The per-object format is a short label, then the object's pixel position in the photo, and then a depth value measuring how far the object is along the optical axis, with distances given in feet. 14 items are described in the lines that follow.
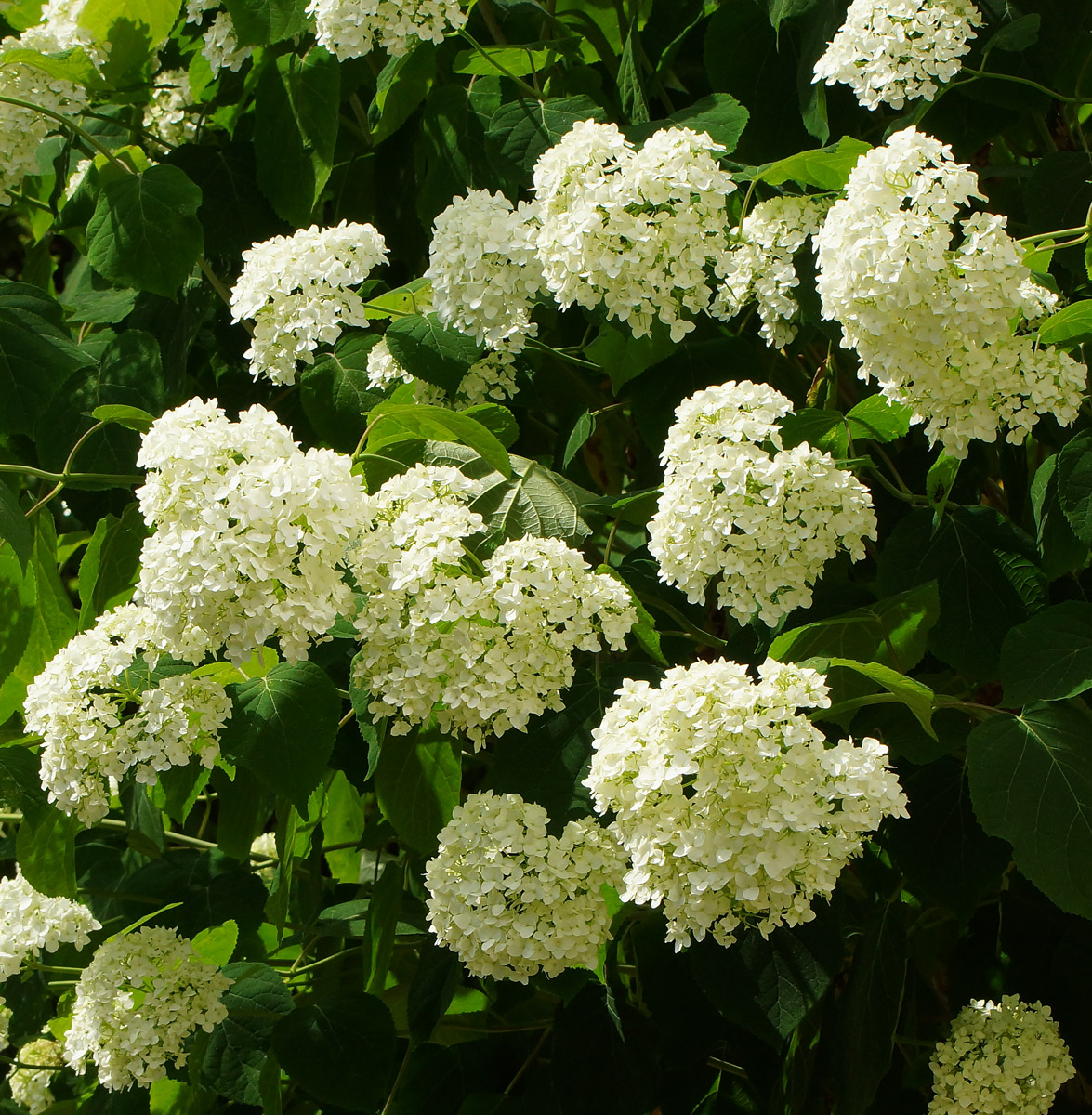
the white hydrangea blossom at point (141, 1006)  7.80
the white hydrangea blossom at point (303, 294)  7.44
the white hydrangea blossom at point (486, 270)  7.34
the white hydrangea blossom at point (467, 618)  6.72
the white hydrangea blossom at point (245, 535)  6.61
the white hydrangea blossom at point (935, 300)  6.71
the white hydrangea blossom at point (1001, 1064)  7.28
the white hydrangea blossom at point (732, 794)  6.42
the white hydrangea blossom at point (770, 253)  7.37
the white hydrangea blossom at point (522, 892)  6.81
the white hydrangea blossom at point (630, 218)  7.09
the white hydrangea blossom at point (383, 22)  7.53
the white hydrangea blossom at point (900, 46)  7.19
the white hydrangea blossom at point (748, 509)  6.84
